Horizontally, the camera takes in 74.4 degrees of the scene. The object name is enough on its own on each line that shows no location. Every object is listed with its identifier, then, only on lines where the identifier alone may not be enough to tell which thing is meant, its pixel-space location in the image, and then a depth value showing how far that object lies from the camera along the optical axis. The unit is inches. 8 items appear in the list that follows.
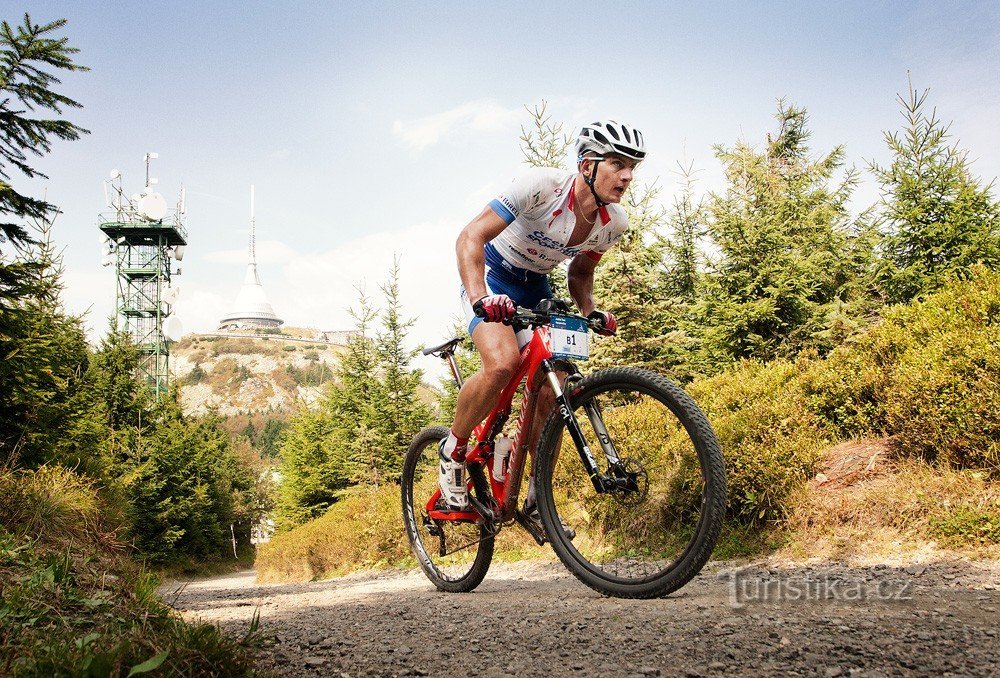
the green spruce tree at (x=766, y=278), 437.1
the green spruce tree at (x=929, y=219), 403.2
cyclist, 142.6
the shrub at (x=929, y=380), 202.1
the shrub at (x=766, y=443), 228.2
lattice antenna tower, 1782.7
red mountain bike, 123.9
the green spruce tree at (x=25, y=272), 344.8
